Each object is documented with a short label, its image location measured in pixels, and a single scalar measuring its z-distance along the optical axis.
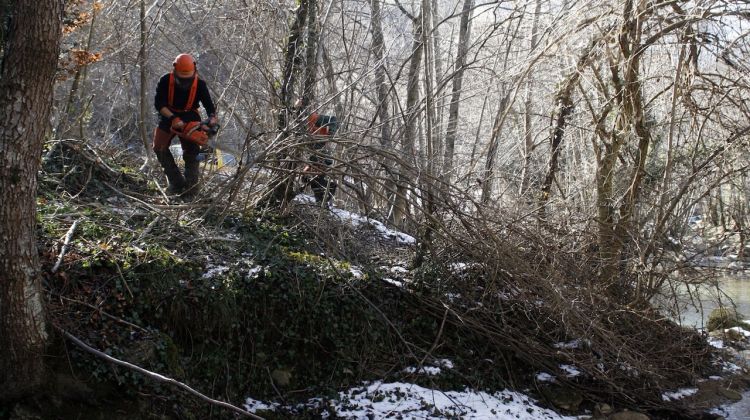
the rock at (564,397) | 7.24
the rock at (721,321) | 10.30
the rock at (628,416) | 7.13
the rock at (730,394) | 8.16
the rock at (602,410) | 7.23
